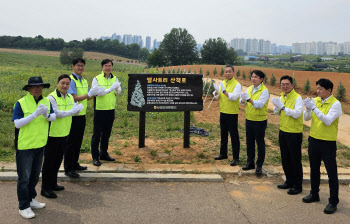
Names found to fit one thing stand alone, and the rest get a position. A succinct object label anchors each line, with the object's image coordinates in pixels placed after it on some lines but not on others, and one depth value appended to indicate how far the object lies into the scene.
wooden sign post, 6.78
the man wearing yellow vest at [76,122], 5.15
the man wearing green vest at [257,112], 5.45
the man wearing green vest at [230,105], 5.97
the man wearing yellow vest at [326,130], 4.19
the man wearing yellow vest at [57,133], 4.31
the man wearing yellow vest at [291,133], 4.79
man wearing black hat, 3.72
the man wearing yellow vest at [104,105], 5.62
